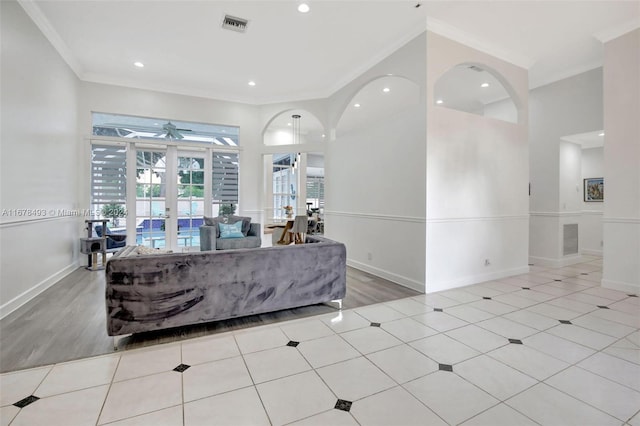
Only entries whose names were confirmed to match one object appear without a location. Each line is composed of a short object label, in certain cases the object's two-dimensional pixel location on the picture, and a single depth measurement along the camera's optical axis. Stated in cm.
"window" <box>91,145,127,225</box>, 545
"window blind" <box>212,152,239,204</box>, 648
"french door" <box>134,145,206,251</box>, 590
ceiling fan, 606
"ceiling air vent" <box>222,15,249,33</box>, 368
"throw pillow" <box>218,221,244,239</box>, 540
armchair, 517
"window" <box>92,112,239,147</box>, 558
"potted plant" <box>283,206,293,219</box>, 851
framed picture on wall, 641
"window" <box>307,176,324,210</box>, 1275
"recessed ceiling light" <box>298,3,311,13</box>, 338
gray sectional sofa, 242
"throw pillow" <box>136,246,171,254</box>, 276
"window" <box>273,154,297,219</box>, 951
